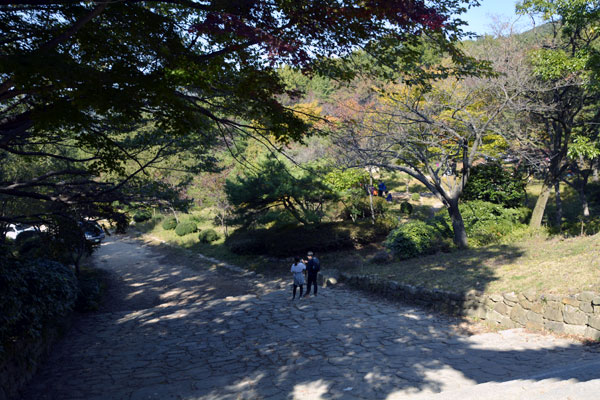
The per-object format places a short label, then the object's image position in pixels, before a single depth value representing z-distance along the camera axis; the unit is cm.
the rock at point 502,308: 852
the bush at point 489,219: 1830
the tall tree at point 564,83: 1392
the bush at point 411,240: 1546
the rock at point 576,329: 711
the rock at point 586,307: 702
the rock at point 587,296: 699
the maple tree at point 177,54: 516
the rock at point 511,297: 838
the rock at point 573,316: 712
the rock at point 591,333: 686
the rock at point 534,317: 788
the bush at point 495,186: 1986
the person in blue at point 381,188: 2875
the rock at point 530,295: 807
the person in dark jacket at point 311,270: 1240
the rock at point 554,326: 748
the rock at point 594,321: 687
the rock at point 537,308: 787
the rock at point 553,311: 753
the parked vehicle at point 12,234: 2900
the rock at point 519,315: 817
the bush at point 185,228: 2883
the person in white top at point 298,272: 1204
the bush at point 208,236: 2511
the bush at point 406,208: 2722
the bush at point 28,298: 618
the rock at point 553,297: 758
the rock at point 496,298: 872
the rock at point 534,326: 786
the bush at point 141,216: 3666
